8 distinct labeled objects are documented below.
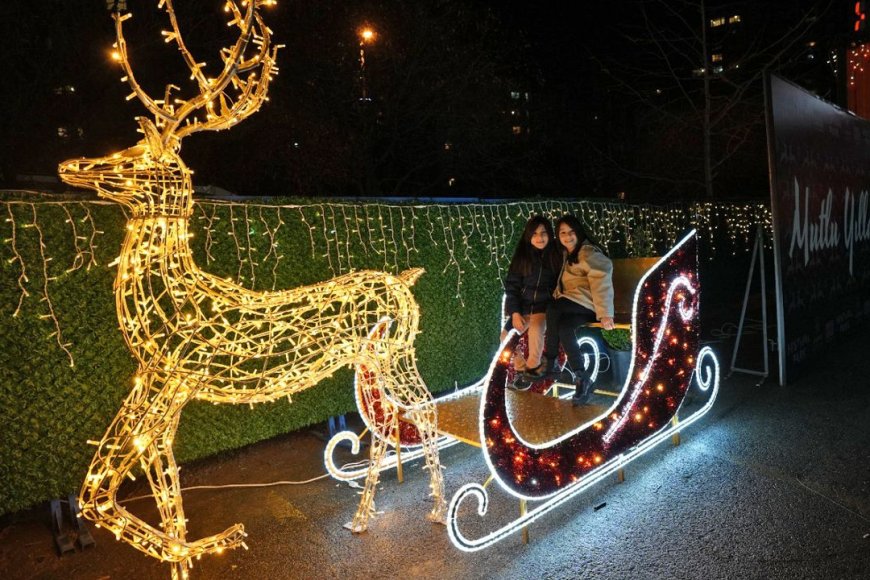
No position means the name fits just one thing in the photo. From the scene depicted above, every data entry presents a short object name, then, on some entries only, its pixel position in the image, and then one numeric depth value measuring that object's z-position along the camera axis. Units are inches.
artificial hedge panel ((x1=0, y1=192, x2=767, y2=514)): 139.1
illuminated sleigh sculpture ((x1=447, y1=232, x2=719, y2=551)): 121.0
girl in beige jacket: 175.6
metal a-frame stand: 227.8
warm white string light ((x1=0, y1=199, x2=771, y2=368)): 148.2
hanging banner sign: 215.9
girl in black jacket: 185.2
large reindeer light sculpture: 94.7
